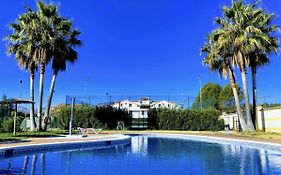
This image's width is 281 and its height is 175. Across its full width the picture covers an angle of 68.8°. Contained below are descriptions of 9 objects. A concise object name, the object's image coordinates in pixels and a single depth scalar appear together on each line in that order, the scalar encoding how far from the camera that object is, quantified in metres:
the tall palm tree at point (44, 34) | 13.67
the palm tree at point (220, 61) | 13.81
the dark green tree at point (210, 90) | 37.64
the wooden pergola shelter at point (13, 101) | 10.70
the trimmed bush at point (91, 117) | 18.80
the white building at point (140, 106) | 19.64
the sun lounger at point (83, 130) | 12.25
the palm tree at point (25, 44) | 13.63
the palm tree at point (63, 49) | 14.27
